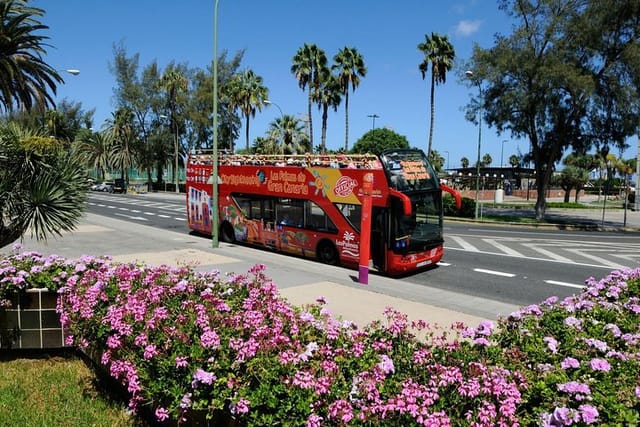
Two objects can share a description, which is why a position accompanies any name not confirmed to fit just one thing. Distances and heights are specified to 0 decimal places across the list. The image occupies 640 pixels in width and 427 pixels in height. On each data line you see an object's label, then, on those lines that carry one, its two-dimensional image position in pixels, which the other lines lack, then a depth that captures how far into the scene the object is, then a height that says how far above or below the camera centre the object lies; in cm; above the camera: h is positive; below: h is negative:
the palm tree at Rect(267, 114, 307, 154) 5483 +468
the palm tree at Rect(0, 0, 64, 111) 2214 +564
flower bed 279 -129
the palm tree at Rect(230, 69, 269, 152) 5847 +1001
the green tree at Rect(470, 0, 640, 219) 2722 +645
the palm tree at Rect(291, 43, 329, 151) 5088 +1177
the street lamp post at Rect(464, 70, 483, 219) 2935 +590
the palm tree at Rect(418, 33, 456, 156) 4581 +1217
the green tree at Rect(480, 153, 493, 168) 14225 +663
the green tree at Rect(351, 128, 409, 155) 7669 +630
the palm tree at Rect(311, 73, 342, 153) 5197 +913
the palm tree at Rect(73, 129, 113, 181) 8089 +416
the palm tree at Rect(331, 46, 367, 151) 5125 +1197
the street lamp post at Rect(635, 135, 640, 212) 4689 -22
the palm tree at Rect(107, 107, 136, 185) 7488 +508
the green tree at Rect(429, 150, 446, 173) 9770 +452
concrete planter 562 -177
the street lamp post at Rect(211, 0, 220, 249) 1711 +6
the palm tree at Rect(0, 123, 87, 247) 721 -26
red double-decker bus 1256 -83
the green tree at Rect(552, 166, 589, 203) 5988 +94
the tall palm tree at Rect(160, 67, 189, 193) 6881 +1225
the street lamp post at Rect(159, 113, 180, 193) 6373 +454
